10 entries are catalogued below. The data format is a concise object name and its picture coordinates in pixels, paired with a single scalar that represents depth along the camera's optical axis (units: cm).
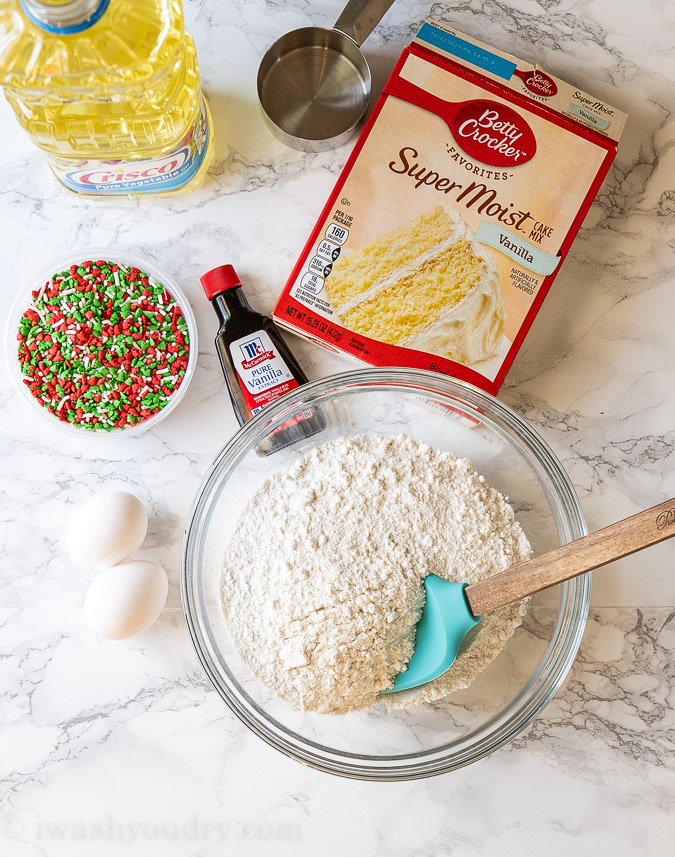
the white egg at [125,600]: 108
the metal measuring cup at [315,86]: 116
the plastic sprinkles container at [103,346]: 115
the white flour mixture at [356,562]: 95
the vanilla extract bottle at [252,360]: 114
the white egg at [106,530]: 108
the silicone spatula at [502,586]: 75
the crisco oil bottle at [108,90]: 87
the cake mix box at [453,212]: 109
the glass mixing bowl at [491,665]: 107
